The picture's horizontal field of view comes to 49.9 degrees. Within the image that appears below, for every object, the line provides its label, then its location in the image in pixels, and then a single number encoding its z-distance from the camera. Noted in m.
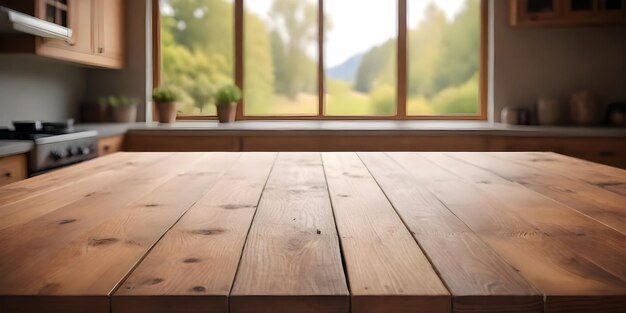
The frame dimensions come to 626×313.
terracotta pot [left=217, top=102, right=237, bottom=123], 4.73
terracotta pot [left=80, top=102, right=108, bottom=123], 4.76
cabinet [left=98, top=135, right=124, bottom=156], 3.88
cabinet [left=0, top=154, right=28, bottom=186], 2.83
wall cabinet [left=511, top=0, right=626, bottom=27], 4.38
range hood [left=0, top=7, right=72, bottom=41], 2.92
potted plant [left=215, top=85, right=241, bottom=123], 4.72
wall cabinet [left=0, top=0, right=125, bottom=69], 3.52
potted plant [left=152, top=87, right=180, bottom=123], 4.67
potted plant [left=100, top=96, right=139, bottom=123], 4.64
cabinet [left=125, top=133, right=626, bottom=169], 4.02
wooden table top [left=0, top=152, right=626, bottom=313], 0.74
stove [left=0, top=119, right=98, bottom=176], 3.09
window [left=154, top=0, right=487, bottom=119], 4.97
